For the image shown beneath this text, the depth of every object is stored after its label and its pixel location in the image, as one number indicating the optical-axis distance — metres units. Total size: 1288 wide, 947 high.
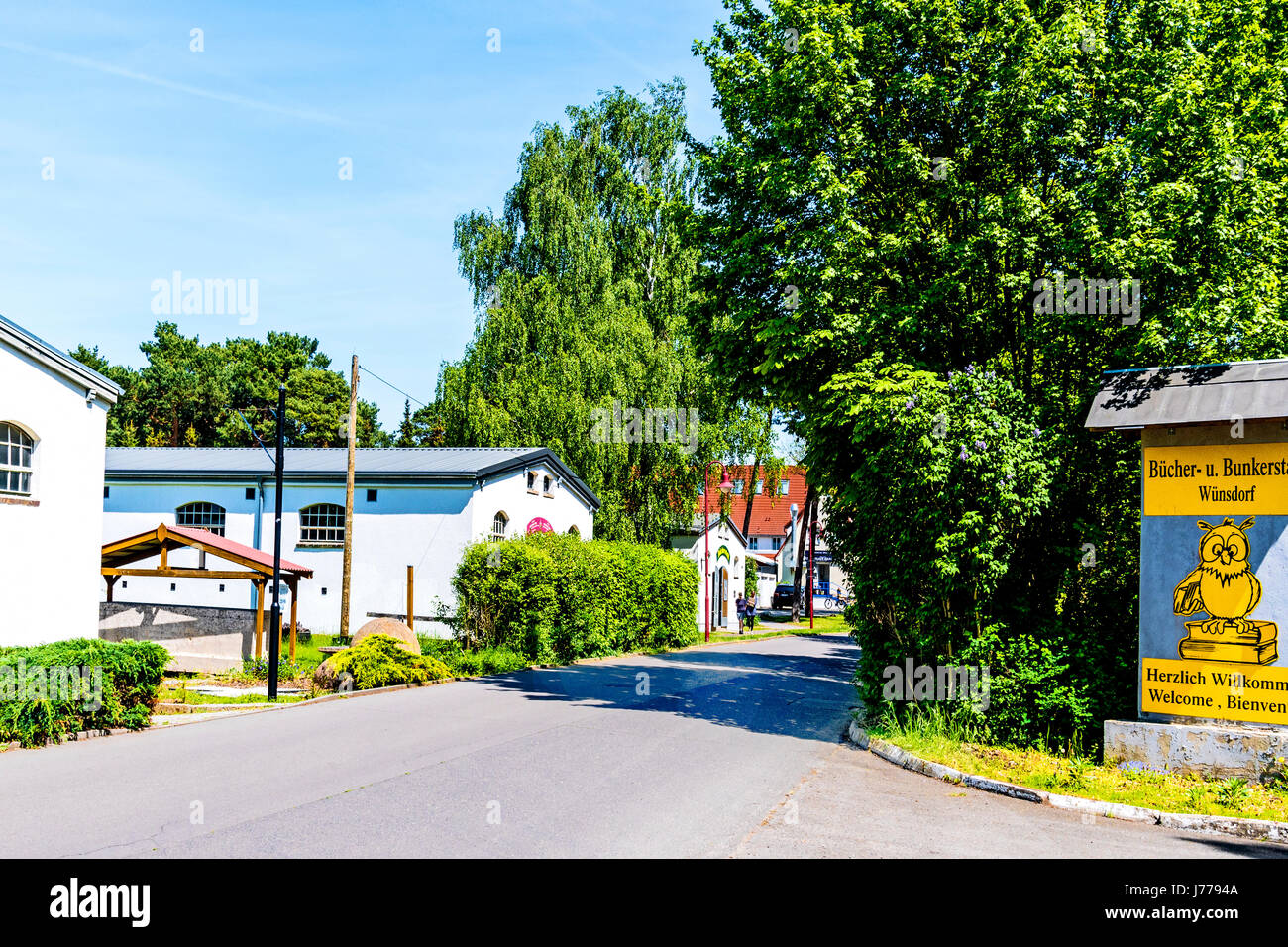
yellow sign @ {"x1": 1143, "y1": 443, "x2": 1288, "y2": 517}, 9.95
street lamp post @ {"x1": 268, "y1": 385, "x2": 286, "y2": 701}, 16.64
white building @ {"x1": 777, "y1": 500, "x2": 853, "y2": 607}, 80.38
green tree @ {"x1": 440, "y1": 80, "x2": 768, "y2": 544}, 35.03
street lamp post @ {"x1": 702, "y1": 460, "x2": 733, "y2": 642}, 36.16
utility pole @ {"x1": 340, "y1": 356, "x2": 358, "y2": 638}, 25.14
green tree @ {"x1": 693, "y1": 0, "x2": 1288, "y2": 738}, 11.72
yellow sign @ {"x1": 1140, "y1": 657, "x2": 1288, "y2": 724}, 9.64
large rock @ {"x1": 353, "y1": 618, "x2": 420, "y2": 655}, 20.94
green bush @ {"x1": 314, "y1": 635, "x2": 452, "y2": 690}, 18.50
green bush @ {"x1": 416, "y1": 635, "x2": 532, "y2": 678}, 21.78
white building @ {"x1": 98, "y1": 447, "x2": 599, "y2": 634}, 28.36
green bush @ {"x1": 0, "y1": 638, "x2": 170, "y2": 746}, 11.82
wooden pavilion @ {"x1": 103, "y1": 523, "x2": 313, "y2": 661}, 21.67
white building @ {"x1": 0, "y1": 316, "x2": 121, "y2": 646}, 16.67
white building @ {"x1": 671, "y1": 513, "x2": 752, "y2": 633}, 41.78
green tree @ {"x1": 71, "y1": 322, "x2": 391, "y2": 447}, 63.00
